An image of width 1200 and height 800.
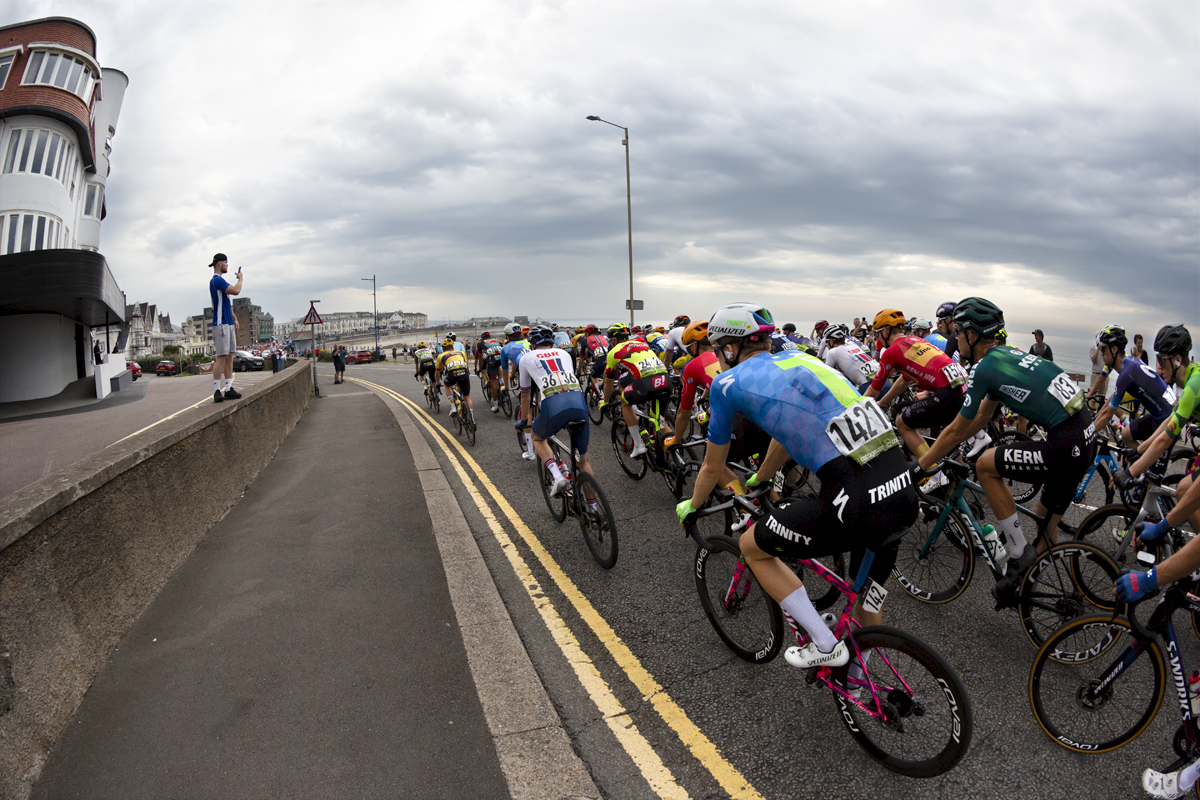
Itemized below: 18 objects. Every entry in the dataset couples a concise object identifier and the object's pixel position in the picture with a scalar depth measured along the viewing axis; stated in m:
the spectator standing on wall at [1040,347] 14.90
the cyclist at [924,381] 5.95
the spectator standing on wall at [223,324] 9.80
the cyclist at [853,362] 8.01
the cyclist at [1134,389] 5.45
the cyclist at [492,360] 15.28
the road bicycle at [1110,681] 2.68
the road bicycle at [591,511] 5.23
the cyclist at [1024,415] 3.94
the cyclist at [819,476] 2.80
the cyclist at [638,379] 7.80
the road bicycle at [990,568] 3.64
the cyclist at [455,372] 12.08
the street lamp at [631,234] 28.80
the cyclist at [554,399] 6.02
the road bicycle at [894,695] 2.58
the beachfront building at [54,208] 16.83
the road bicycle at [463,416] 11.80
